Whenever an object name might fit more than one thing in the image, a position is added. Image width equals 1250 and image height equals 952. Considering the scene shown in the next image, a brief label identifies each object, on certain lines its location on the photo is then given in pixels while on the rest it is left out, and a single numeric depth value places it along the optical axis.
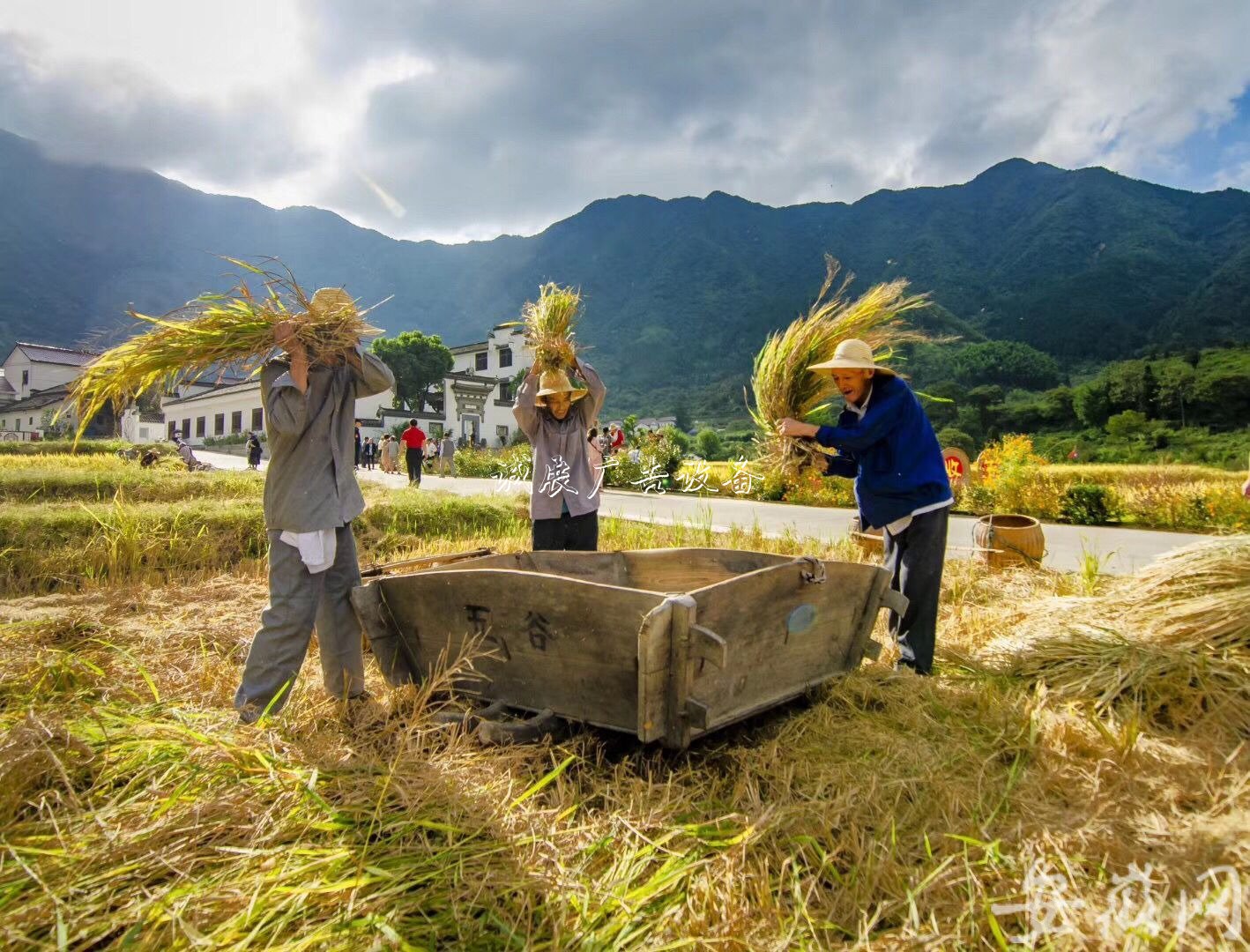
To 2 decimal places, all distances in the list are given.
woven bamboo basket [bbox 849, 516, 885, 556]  5.98
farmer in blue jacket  3.23
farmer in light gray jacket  3.85
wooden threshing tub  2.13
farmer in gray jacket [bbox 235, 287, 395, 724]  2.68
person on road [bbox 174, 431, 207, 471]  19.64
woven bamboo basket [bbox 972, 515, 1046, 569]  5.46
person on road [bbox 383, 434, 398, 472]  25.69
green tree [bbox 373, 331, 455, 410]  50.00
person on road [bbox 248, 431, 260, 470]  23.38
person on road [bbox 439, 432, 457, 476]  24.70
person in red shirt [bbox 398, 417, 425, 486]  15.70
